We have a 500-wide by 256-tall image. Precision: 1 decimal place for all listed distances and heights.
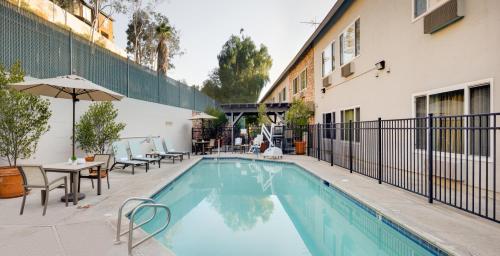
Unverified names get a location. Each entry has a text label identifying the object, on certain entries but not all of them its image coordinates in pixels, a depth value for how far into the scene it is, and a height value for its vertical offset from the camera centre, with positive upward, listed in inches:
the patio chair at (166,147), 520.4 -32.3
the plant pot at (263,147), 649.6 -38.6
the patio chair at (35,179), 189.2 -32.8
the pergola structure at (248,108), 767.1 +58.6
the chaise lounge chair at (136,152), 409.6 -32.9
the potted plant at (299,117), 611.5 +27.1
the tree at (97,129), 343.3 +0.8
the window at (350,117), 425.7 +19.9
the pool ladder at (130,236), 135.7 -53.9
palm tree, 1033.2 +294.6
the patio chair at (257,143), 601.6 -28.5
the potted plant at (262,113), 729.0 +43.8
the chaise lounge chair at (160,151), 484.2 -36.3
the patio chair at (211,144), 642.3 -31.8
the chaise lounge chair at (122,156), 366.9 -35.1
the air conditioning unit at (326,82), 533.1 +89.9
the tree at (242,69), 1578.5 +335.0
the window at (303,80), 716.1 +127.1
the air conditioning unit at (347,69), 439.5 +93.5
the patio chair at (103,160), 262.7 -28.2
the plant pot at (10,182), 230.7 -42.1
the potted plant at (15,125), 230.5 +3.8
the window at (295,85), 808.6 +129.5
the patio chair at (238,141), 662.5 -26.0
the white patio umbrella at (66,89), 222.4 +34.3
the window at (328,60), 527.7 +133.4
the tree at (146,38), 1241.1 +416.4
